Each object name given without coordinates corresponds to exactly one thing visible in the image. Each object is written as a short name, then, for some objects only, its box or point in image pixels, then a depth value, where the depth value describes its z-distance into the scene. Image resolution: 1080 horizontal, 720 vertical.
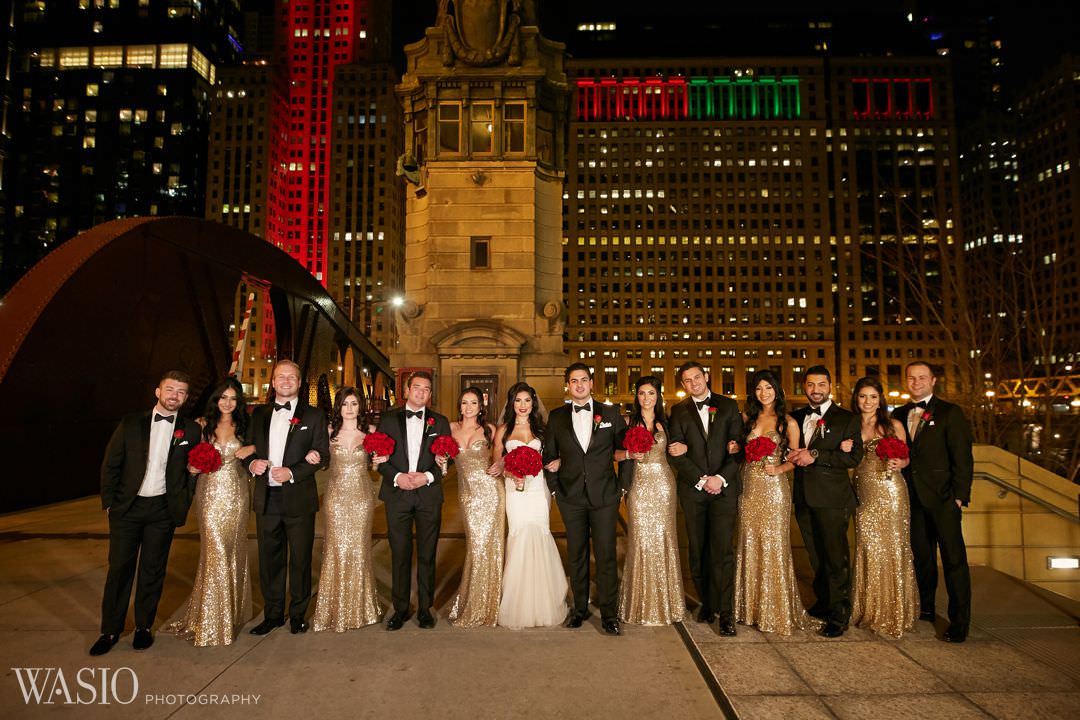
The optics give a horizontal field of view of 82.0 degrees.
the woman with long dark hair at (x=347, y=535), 5.40
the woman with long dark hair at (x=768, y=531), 5.35
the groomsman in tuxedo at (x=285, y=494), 5.37
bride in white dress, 5.47
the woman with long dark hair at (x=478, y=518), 5.58
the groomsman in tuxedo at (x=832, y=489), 5.40
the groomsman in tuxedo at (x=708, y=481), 5.55
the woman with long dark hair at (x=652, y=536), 5.55
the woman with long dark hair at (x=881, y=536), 5.37
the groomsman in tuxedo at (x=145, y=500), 5.03
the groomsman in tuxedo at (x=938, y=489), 5.27
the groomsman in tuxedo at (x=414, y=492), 5.50
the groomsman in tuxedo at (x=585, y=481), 5.56
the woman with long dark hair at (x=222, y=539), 5.10
